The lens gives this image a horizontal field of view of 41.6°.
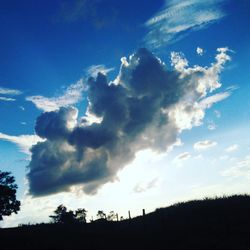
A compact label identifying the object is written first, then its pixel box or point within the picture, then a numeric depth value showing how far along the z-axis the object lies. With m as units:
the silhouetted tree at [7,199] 68.25
